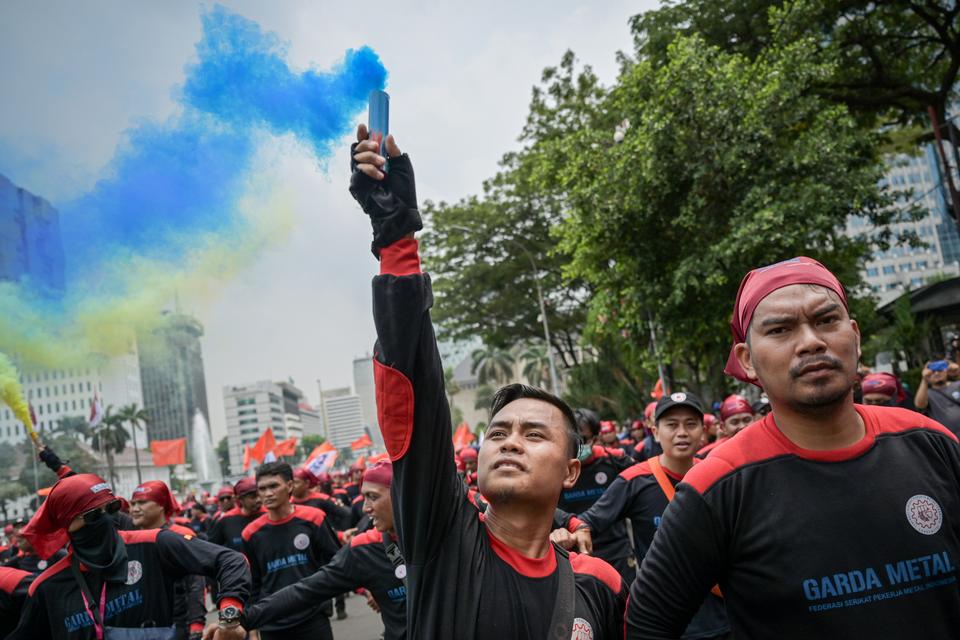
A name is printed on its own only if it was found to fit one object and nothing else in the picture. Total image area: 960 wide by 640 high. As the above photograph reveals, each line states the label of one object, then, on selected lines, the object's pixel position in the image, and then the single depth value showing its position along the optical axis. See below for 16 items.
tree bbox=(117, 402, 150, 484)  82.12
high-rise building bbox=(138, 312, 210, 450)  121.31
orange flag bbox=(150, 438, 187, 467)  18.98
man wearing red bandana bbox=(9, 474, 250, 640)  4.23
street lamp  23.53
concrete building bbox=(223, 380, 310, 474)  184.62
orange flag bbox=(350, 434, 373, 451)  27.01
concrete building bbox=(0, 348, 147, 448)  70.69
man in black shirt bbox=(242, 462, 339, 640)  6.36
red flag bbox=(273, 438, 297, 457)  22.48
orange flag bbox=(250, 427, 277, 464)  19.40
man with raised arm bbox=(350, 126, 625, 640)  1.97
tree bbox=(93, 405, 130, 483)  75.93
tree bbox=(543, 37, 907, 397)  13.05
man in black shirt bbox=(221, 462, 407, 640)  4.55
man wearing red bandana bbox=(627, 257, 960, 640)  1.92
